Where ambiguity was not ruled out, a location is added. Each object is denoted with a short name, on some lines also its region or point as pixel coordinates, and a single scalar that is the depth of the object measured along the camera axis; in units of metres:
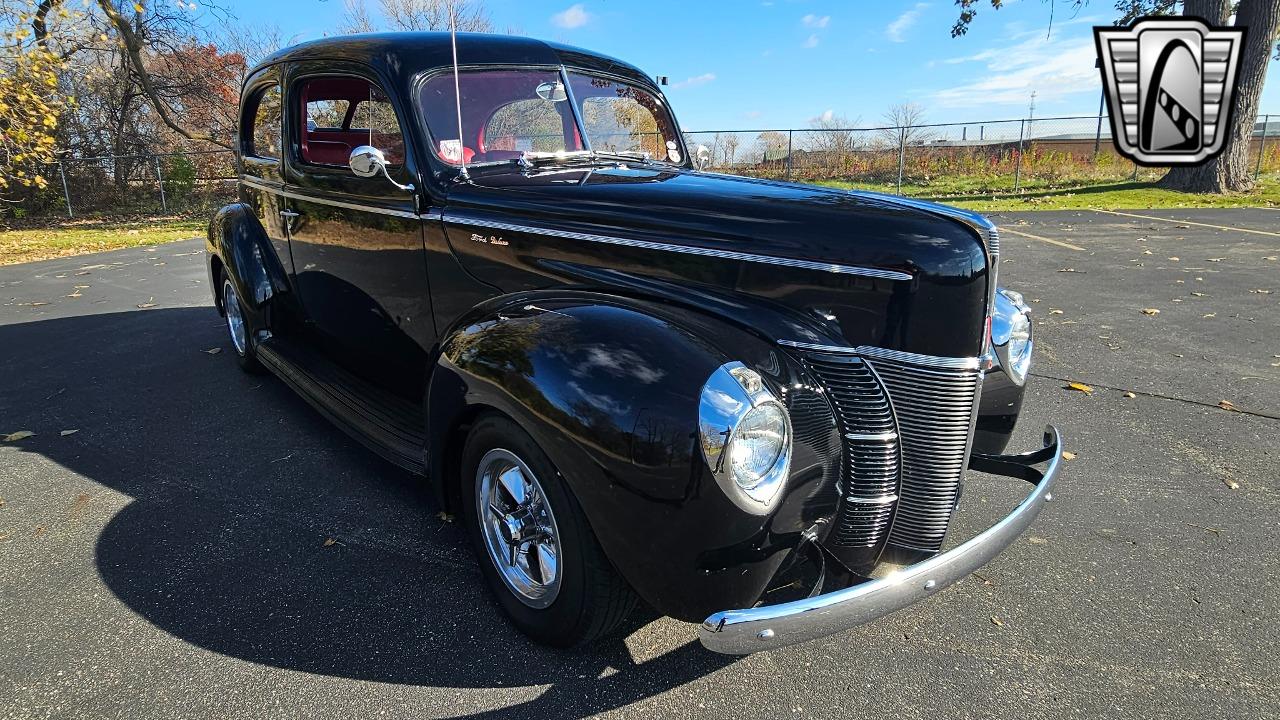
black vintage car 1.94
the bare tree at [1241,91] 15.84
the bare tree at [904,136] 19.34
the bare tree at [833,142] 20.34
